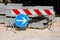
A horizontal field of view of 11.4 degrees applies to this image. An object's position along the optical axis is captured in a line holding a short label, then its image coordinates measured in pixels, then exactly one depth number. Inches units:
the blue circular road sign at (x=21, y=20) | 462.1
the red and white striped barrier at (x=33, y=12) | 475.9
